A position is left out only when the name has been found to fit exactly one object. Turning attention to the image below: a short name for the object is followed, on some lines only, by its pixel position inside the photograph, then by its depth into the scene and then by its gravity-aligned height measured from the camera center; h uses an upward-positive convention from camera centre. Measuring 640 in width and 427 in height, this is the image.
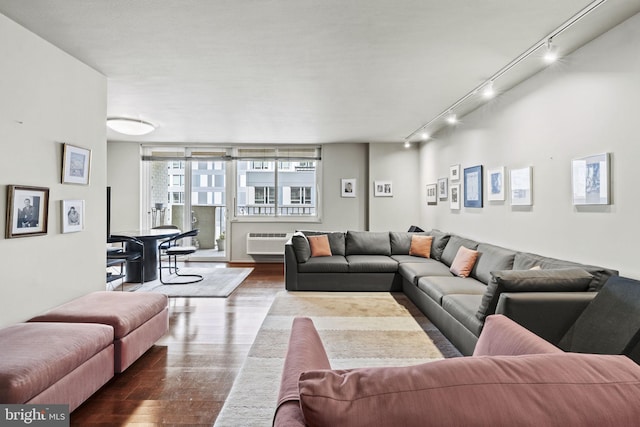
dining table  5.68 -0.72
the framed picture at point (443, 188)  5.98 +0.53
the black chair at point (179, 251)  5.59 -0.54
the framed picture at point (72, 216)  3.00 +0.02
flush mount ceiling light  5.02 +1.35
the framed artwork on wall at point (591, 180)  2.69 +0.32
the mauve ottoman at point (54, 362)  1.72 -0.80
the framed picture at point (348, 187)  7.70 +0.70
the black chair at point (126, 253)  4.86 -0.53
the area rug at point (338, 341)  2.30 -1.15
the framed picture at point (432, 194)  6.50 +0.47
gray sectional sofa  2.41 -0.63
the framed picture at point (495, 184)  4.21 +0.44
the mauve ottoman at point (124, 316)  2.53 -0.75
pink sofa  0.68 -0.36
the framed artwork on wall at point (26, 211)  2.50 +0.05
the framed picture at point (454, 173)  5.49 +0.75
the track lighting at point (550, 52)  2.79 +1.40
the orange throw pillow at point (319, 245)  5.57 -0.44
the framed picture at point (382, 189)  7.55 +0.64
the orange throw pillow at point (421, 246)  5.62 -0.45
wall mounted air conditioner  7.58 -0.59
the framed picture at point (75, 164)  2.99 +0.48
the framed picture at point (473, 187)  4.76 +0.46
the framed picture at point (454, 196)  5.48 +0.36
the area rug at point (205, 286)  4.98 -1.06
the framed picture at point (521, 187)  3.67 +0.35
